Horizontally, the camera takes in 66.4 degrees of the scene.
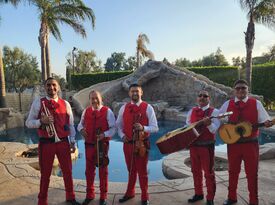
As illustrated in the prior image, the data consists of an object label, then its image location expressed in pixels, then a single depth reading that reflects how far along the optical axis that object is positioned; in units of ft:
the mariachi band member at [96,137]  9.45
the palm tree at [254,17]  35.24
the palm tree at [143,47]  75.13
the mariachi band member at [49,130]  9.04
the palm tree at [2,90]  33.30
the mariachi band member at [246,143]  8.90
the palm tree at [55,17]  32.27
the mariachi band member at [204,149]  9.10
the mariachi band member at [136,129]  9.43
